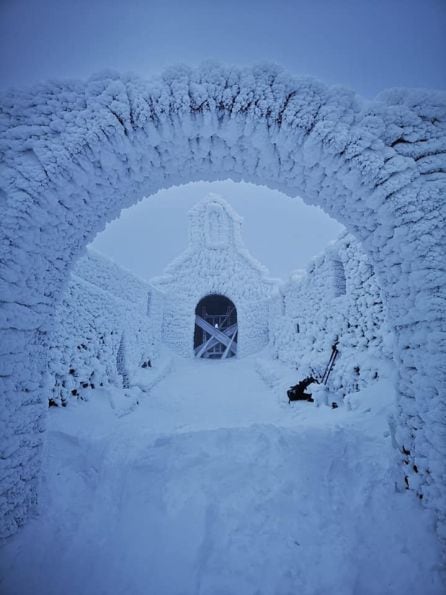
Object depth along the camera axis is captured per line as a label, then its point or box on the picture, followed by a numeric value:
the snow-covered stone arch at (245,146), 2.26
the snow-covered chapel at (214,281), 12.73
